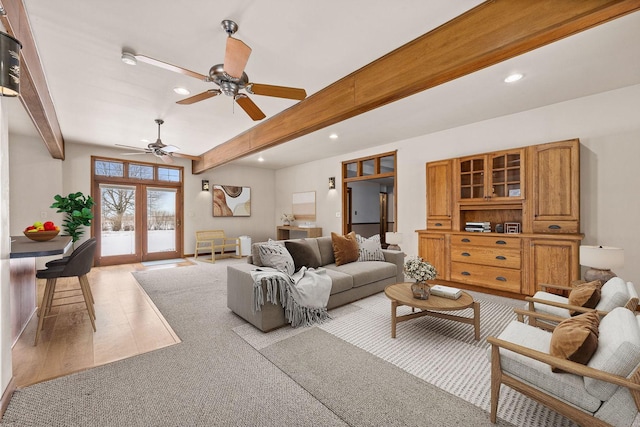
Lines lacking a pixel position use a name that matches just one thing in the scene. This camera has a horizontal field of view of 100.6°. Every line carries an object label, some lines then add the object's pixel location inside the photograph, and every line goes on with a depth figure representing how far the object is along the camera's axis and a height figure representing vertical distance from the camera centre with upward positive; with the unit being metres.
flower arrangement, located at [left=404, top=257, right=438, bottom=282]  2.66 -0.60
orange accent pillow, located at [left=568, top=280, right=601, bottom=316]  2.07 -0.68
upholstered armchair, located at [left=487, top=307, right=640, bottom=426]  1.21 -0.86
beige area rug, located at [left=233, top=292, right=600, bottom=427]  1.72 -1.23
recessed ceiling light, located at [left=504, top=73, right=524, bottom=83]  2.88 +1.48
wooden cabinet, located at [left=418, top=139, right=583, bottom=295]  3.42 -0.08
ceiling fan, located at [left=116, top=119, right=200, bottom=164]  4.36 +1.07
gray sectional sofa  2.76 -0.90
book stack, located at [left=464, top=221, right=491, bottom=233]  4.21 -0.25
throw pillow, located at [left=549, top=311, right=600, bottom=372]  1.34 -0.67
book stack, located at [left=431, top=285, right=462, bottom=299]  2.66 -0.83
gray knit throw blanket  2.68 -0.87
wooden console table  7.32 -0.56
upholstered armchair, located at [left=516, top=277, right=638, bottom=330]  1.90 -0.72
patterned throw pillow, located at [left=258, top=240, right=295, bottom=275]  3.22 -0.57
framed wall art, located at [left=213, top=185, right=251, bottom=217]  7.76 +0.34
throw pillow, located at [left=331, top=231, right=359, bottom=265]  3.99 -0.57
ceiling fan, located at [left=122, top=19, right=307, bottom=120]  1.94 +1.14
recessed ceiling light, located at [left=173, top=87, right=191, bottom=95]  3.17 +1.47
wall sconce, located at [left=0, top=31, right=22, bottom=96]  1.27 +0.73
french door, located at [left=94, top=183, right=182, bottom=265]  6.11 -0.27
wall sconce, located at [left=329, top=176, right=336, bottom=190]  7.02 +0.76
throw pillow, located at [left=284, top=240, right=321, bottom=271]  3.56 -0.58
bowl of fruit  2.70 -0.20
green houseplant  5.06 +0.02
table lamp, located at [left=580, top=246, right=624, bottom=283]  2.62 -0.49
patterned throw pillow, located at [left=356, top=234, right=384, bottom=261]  4.21 -0.62
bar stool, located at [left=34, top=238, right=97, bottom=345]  2.61 -0.59
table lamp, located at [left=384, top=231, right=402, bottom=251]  4.93 -0.52
